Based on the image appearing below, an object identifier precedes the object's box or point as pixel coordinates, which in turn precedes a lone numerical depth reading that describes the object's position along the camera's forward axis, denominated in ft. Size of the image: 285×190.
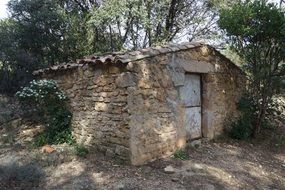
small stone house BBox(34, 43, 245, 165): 13.13
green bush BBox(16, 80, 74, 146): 16.33
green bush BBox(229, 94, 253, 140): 18.52
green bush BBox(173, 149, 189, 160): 14.32
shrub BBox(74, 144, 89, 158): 14.33
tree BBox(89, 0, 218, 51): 25.75
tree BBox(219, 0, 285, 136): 16.39
